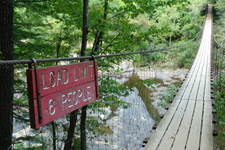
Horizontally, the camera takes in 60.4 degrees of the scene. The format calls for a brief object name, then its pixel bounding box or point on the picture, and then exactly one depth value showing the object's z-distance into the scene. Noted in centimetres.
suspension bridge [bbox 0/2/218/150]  175
